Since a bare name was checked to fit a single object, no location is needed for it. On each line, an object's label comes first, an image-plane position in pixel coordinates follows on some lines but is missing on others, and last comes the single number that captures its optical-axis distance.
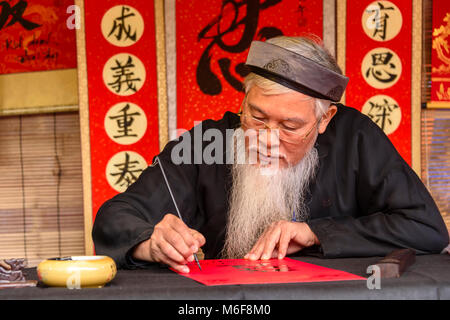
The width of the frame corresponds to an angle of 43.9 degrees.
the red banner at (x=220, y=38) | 4.26
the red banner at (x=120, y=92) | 4.32
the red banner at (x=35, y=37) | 4.77
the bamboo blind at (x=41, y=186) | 4.98
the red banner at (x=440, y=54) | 4.30
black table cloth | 1.21
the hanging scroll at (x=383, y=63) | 4.27
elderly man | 2.05
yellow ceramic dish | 1.30
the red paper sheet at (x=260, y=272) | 1.37
